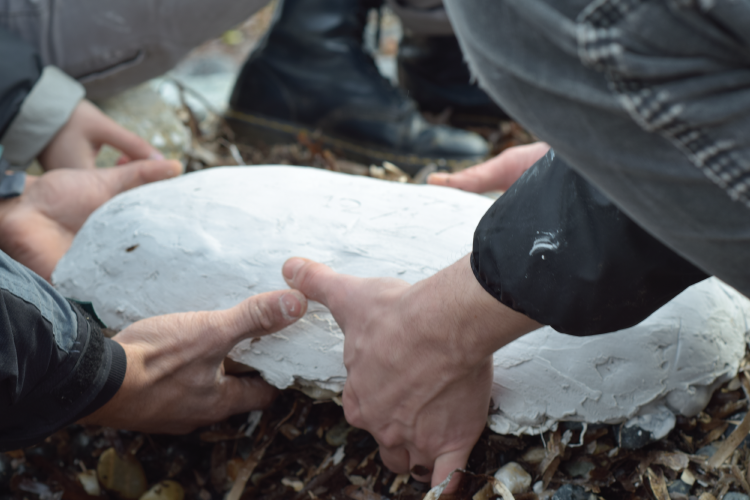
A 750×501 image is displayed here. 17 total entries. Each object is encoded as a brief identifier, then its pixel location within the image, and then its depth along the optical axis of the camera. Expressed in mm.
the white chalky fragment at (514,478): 1053
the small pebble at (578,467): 1081
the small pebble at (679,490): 1024
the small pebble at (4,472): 1257
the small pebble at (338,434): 1221
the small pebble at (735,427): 1064
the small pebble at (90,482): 1250
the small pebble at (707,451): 1078
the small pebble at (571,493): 1039
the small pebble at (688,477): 1036
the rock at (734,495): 997
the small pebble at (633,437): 1059
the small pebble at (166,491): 1217
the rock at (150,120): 2250
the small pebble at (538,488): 1052
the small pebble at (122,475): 1239
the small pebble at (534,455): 1096
